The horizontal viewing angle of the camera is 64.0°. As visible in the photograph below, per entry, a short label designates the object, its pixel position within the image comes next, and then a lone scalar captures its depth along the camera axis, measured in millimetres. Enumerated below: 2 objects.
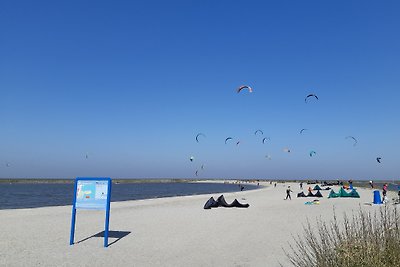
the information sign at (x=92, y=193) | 10422
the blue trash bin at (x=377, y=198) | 26578
